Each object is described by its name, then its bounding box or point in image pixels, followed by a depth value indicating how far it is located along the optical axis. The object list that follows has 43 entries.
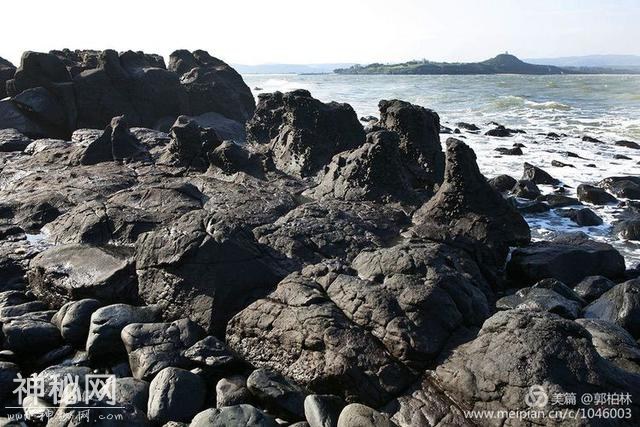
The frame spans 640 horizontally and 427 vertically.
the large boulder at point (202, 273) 8.42
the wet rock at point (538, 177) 21.27
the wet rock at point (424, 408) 6.06
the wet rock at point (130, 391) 6.76
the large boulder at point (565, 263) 11.27
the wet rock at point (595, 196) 18.38
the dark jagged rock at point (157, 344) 7.41
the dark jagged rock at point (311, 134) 16.33
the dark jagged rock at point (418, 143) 15.62
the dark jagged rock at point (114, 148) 17.00
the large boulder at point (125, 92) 25.77
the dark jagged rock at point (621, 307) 9.16
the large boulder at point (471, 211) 11.62
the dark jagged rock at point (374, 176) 13.02
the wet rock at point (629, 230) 14.73
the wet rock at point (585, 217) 16.22
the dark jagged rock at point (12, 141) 20.06
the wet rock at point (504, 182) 20.17
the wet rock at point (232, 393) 6.81
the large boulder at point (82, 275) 9.20
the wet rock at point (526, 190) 19.06
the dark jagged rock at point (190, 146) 16.28
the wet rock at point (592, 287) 10.66
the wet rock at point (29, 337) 7.99
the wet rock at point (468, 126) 36.83
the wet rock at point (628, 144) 28.77
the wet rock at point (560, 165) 24.26
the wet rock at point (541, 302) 9.37
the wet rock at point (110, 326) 7.86
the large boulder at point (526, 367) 5.75
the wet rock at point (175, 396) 6.55
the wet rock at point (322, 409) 6.19
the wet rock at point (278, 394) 6.55
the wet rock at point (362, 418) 5.95
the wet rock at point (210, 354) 7.35
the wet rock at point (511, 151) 27.27
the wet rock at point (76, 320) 8.27
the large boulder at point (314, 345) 6.69
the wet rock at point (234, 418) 6.04
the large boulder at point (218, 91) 30.27
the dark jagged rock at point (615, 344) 7.12
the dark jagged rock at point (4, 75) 27.58
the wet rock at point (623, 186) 18.94
